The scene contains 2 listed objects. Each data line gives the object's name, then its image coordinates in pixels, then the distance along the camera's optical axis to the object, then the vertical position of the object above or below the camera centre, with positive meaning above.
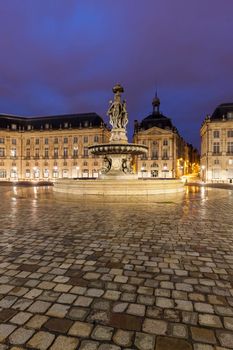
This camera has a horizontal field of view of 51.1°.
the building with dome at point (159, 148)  73.50 +8.11
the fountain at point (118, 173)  16.41 +0.14
